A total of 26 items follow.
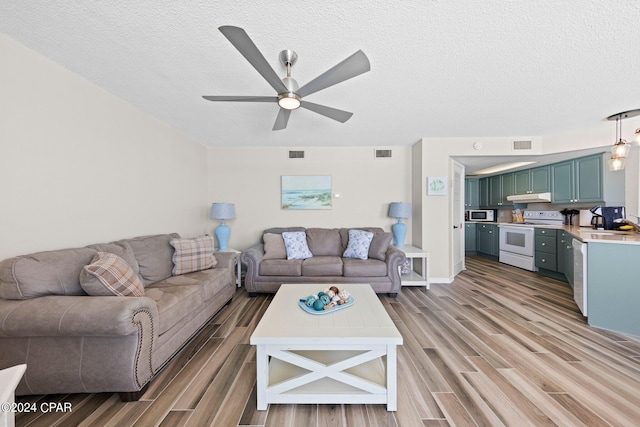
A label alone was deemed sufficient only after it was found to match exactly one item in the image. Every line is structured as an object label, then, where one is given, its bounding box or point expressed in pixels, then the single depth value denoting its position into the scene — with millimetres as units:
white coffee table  1404
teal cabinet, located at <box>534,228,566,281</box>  4008
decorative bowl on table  1765
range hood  4410
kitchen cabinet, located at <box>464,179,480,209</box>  6176
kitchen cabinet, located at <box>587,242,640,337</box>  2215
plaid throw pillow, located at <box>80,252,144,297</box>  1612
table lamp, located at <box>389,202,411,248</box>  3805
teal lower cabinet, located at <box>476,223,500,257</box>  5363
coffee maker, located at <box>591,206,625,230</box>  3363
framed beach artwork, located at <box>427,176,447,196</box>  3719
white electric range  4492
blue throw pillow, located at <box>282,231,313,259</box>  3517
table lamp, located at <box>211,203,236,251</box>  3654
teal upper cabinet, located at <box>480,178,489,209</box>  5902
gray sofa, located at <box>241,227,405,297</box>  3178
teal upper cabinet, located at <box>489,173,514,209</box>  5225
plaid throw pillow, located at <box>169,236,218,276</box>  2623
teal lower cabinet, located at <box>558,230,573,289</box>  3449
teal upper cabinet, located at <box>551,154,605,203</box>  3652
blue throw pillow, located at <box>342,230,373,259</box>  3469
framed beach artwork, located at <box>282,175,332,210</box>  4121
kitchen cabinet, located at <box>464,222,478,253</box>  5996
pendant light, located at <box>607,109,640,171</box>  2637
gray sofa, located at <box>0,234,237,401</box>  1360
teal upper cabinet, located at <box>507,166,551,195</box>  4391
